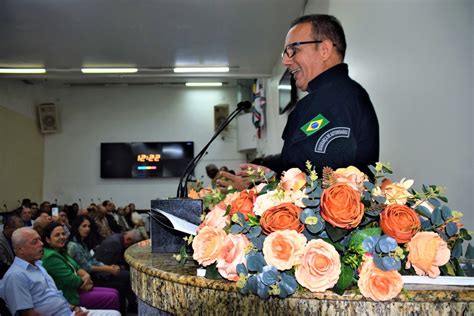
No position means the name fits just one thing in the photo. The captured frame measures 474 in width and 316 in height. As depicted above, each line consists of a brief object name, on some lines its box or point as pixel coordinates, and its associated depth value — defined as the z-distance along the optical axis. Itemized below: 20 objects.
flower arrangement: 0.76
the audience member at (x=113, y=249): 4.91
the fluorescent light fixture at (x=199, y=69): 7.18
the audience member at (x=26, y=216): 6.51
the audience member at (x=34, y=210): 7.41
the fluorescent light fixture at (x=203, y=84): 10.88
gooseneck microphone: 1.28
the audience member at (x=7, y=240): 3.20
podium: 1.16
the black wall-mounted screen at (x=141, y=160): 10.81
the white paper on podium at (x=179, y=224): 1.00
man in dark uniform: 1.12
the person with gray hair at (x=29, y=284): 2.71
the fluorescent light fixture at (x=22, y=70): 7.11
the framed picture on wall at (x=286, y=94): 4.91
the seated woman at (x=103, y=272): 4.20
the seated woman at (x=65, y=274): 3.44
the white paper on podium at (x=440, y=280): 0.77
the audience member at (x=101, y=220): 7.15
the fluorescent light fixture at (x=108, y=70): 7.14
